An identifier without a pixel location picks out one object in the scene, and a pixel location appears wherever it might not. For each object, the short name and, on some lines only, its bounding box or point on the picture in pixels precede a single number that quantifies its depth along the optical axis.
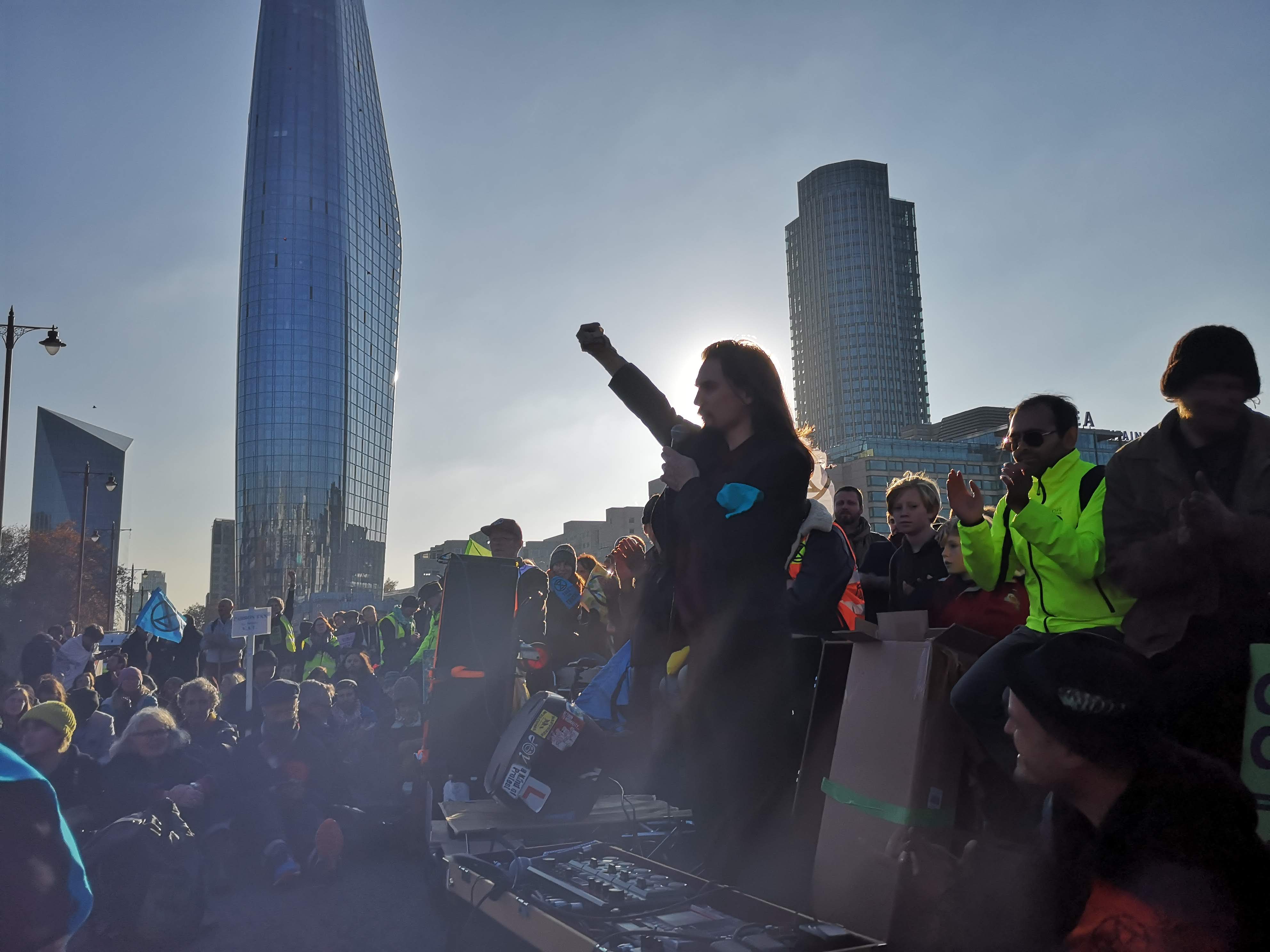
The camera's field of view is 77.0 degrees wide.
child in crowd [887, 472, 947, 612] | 4.41
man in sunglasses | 2.10
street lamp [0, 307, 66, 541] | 14.72
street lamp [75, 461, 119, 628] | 25.72
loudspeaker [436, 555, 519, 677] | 5.14
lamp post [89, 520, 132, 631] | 49.62
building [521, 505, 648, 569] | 95.81
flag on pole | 11.55
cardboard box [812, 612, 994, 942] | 2.12
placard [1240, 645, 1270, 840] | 1.99
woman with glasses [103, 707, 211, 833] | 4.90
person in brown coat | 2.06
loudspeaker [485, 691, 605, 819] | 3.91
